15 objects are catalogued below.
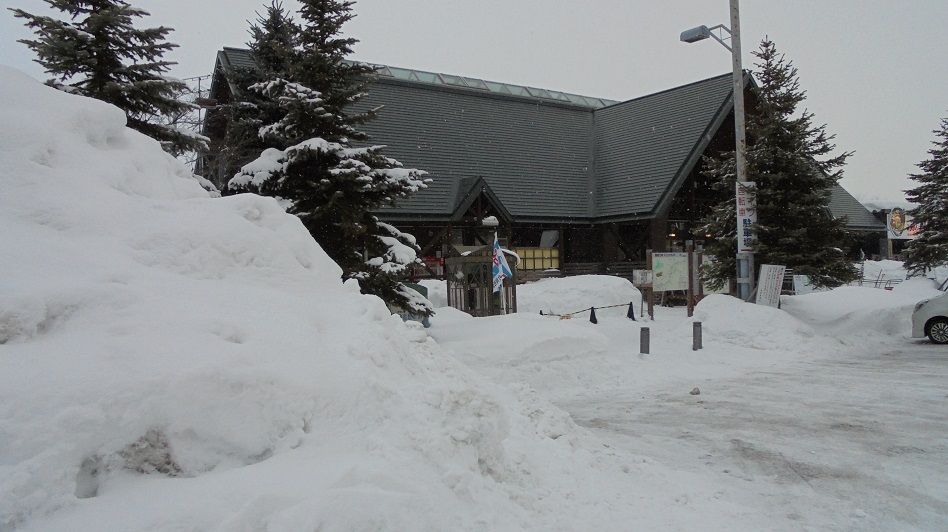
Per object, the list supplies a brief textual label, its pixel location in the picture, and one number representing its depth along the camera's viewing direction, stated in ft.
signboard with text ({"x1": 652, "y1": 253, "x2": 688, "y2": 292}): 57.11
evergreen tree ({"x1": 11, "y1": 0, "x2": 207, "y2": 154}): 30.09
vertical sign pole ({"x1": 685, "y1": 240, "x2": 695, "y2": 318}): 54.21
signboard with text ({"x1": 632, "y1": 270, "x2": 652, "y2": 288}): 57.62
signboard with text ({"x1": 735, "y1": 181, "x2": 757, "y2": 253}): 47.19
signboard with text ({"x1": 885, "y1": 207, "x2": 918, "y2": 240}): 95.30
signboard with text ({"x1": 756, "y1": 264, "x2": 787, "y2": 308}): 47.32
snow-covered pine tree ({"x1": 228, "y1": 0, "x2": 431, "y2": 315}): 34.60
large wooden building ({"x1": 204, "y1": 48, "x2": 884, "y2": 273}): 75.10
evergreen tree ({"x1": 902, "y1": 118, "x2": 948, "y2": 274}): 62.44
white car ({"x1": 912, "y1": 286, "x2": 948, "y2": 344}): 44.83
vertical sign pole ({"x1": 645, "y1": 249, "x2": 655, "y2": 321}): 54.70
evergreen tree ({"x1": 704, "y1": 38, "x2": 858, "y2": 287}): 47.88
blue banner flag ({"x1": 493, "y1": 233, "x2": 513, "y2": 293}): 41.93
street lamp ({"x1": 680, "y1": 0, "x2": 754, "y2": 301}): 46.70
